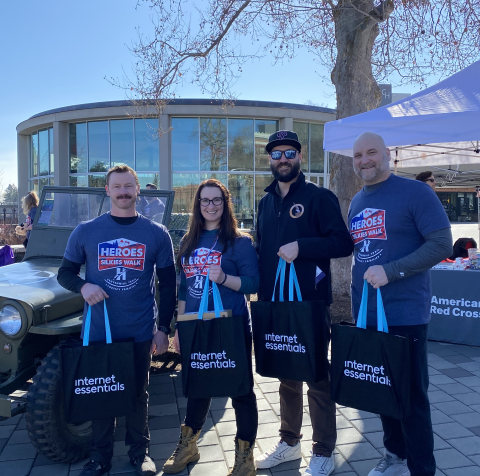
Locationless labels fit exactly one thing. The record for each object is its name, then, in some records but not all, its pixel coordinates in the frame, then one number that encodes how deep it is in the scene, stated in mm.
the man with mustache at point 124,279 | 2557
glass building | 17625
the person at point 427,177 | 5621
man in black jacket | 2439
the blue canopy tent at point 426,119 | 4172
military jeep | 2617
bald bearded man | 2184
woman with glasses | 2527
